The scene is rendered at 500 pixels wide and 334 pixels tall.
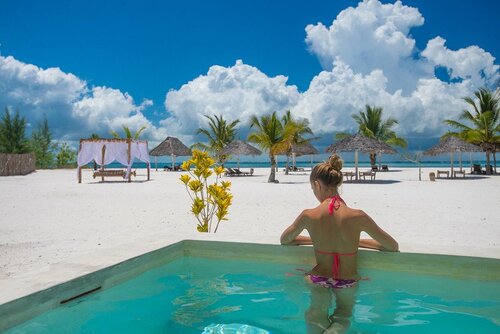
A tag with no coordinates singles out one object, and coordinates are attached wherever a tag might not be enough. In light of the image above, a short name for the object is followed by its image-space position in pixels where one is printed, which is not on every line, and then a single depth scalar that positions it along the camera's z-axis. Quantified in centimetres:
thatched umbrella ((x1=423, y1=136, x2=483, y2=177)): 2356
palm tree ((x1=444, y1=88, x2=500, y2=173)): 2470
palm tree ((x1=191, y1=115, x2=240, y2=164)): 3612
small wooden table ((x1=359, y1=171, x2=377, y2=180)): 1900
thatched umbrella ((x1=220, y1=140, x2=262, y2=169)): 2747
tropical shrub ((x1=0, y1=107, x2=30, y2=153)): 3434
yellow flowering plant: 478
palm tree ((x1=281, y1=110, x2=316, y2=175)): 2830
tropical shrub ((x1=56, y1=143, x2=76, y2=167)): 4056
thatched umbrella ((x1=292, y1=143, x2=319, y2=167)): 3250
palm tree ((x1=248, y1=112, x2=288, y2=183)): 1958
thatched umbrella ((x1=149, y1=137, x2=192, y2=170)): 3578
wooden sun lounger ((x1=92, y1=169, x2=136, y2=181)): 1912
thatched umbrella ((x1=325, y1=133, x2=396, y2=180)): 2011
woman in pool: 258
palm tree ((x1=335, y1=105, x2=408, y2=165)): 3363
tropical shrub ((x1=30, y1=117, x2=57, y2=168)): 3884
